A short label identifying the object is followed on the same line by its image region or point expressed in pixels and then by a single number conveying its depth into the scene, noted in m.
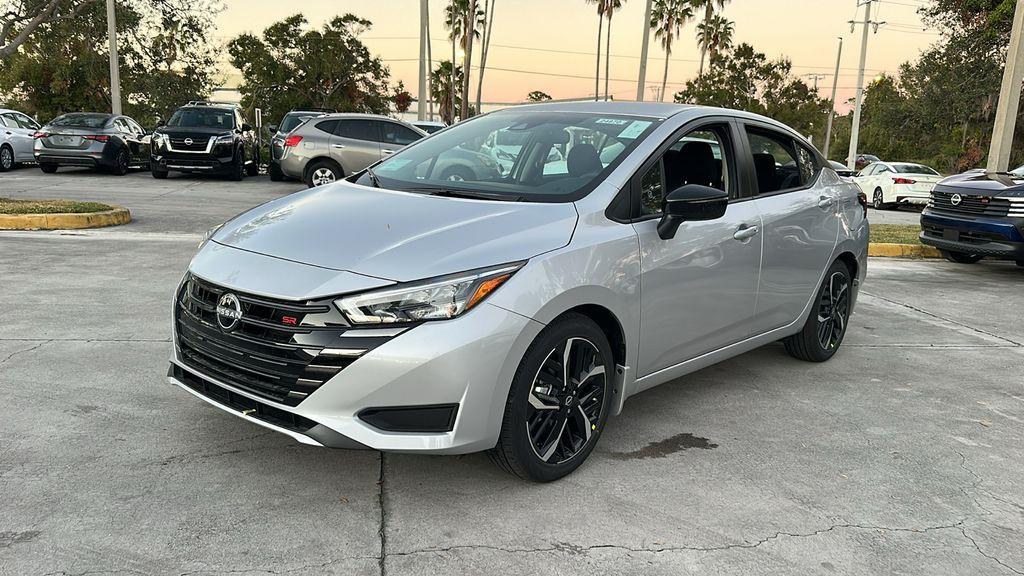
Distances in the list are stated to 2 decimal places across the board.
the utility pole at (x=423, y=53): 26.81
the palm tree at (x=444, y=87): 67.47
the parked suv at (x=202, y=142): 17.73
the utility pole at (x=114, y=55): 20.95
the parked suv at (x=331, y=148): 16.31
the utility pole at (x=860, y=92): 34.38
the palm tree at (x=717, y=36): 55.06
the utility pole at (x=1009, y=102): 14.62
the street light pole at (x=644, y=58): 25.33
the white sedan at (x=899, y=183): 21.95
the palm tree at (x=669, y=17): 55.19
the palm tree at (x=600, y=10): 49.03
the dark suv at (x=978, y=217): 9.49
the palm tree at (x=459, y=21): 52.28
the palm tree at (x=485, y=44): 47.91
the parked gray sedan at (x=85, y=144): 18.11
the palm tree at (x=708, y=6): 53.53
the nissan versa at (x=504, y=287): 2.99
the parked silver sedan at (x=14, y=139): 19.19
